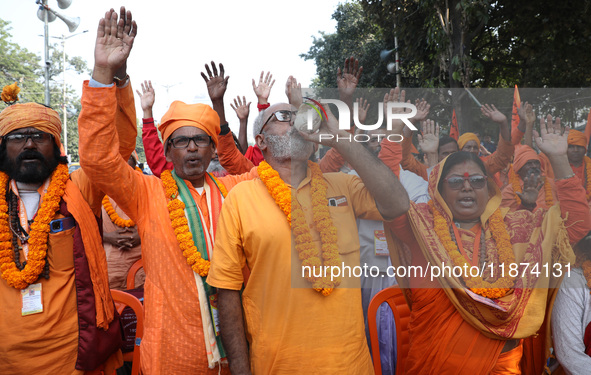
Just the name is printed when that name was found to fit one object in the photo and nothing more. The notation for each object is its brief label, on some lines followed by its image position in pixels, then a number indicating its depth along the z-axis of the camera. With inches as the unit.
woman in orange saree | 85.4
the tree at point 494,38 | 284.0
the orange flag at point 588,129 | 99.0
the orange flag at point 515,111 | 95.3
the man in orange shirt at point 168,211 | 79.8
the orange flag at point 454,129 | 98.3
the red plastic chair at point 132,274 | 136.8
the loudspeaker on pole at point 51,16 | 446.6
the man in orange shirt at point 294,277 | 75.4
